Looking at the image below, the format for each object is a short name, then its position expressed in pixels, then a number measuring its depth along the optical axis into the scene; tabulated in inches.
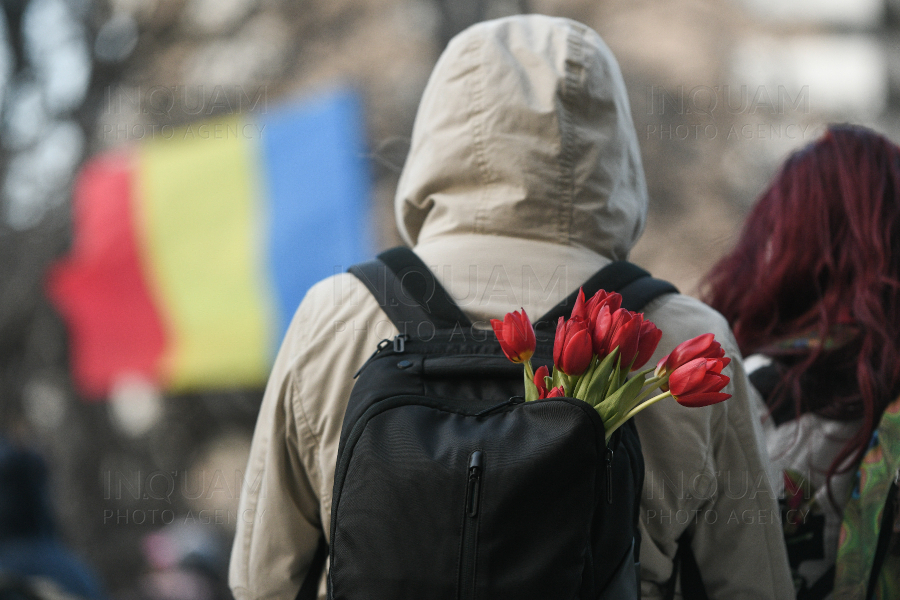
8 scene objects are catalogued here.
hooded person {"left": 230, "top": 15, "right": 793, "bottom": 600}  172.4
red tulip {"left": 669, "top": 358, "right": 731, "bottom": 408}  164.8
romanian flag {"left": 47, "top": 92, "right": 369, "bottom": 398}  432.6
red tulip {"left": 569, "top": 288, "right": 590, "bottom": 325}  166.6
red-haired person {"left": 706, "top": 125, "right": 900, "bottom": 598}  181.0
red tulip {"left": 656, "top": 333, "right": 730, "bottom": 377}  165.6
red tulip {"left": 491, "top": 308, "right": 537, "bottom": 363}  165.7
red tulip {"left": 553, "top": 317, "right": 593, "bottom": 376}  165.4
